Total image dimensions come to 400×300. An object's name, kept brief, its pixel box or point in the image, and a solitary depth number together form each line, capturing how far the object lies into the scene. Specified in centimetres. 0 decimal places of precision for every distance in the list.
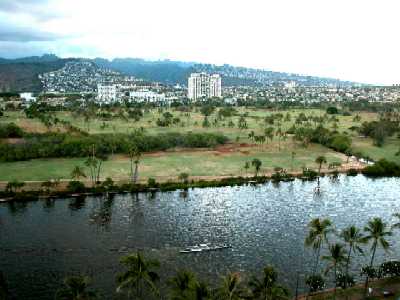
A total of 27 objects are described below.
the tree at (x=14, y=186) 8962
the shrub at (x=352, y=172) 11294
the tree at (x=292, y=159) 11776
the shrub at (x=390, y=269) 5494
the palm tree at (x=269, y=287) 3953
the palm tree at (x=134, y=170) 9899
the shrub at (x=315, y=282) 5172
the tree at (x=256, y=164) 10636
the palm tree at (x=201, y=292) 3509
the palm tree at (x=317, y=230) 4797
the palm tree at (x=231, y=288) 3534
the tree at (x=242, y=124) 16828
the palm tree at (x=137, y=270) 3913
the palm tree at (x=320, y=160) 10868
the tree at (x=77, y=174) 9200
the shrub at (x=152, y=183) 9644
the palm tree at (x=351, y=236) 4772
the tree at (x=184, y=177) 10100
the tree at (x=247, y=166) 11009
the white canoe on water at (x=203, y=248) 6494
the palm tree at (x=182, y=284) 3606
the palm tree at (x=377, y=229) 4873
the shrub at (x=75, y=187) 9150
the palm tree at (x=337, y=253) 4550
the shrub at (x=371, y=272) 5278
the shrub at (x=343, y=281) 5266
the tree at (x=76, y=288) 3769
